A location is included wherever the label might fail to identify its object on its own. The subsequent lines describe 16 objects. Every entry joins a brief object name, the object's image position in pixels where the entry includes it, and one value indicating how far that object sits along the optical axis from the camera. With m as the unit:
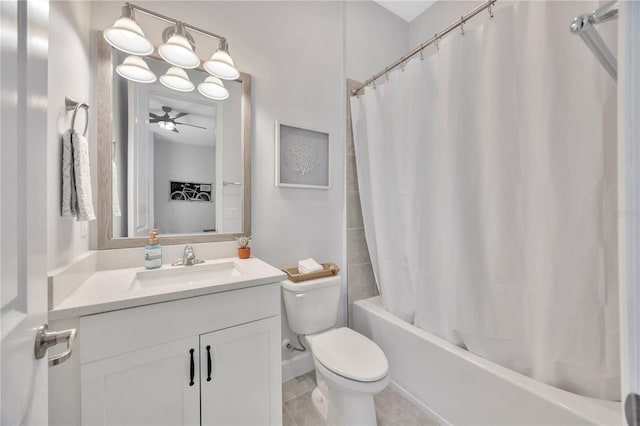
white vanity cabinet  0.82
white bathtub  0.93
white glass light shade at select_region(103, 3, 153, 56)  1.10
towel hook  0.95
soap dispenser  1.22
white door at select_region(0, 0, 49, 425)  0.35
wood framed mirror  1.21
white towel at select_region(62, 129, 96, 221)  0.92
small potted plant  1.45
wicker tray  1.50
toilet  1.16
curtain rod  1.16
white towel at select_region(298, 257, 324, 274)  1.57
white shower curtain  0.92
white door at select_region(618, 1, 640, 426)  0.32
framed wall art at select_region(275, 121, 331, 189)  1.67
